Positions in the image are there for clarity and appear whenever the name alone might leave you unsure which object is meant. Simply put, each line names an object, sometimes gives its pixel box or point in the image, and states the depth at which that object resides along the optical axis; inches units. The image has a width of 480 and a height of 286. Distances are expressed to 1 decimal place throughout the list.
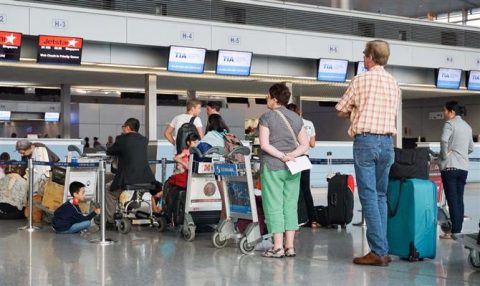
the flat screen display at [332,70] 764.0
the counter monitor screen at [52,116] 928.3
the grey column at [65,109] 801.6
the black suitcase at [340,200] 337.1
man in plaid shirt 217.8
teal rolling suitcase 225.8
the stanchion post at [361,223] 346.1
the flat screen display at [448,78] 872.9
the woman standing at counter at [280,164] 239.8
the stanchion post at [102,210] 291.1
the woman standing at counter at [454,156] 287.1
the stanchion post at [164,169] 411.6
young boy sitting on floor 324.8
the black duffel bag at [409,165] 231.9
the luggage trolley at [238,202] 253.8
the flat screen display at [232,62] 690.8
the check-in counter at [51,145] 577.0
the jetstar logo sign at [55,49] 586.9
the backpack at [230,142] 277.0
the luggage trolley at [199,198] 288.0
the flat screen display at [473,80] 922.4
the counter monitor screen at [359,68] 803.4
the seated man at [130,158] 315.3
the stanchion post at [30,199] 344.5
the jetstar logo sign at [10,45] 566.6
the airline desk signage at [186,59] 658.8
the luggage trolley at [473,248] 211.6
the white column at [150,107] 689.6
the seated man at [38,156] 389.7
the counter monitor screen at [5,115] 898.3
